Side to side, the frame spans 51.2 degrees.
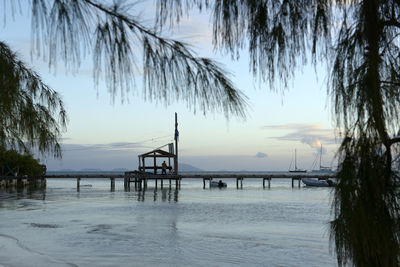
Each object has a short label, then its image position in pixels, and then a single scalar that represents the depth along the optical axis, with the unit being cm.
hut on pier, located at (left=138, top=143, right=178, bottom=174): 4757
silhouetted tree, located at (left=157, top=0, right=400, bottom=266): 249
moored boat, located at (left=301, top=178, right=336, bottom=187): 7012
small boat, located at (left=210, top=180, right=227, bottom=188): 6648
